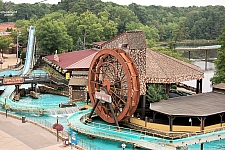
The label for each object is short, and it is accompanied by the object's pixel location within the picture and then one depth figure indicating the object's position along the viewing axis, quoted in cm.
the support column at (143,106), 4126
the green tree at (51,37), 8812
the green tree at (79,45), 8904
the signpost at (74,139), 3256
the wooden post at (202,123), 3769
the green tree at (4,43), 9612
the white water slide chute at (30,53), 7424
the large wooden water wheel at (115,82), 3994
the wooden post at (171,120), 3789
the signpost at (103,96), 4005
